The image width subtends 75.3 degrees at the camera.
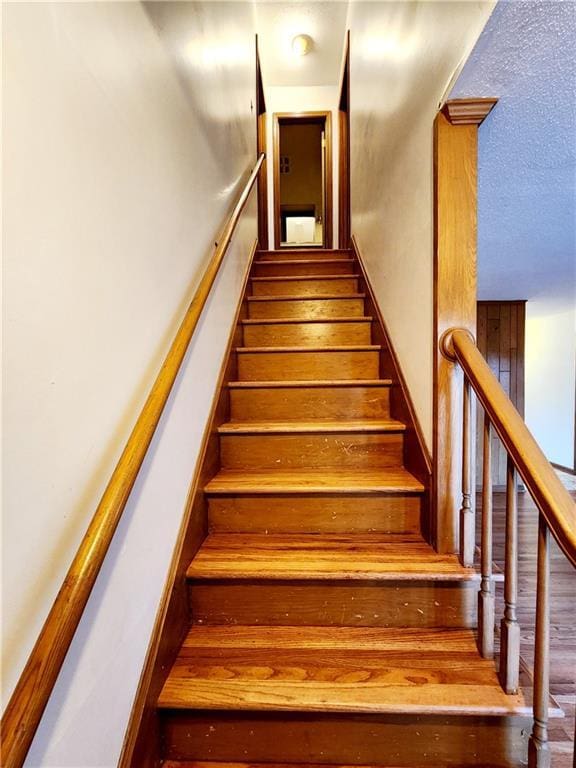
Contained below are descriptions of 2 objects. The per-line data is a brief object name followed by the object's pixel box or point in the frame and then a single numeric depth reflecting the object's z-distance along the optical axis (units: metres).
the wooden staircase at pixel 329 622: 0.96
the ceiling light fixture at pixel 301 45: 3.44
